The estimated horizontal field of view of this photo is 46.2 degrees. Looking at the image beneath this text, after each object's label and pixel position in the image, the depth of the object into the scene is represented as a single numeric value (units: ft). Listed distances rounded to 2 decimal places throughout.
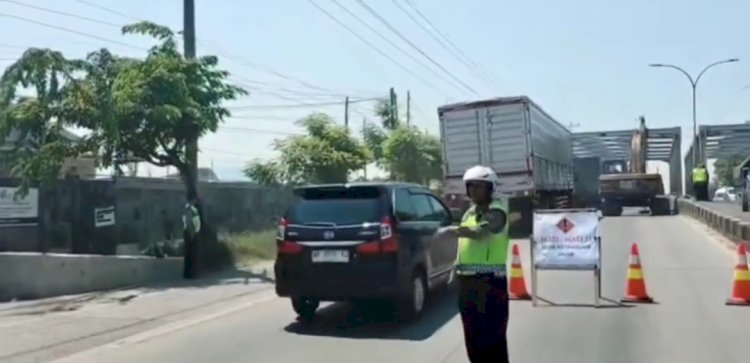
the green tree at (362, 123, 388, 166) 126.38
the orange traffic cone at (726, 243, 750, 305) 36.32
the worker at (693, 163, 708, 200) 136.26
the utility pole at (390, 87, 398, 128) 153.71
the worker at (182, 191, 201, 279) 51.42
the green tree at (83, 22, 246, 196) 52.44
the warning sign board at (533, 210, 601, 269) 37.73
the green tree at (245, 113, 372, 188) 83.56
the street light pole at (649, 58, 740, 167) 145.45
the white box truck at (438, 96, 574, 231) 79.87
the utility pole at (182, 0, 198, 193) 56.80
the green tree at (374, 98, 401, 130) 152.53
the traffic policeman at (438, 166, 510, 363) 18.60
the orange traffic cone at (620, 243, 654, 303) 37.70
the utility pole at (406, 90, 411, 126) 151.55
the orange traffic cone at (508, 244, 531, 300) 39.32
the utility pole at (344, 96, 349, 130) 173.92
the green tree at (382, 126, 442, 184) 125.08
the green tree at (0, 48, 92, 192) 50.11
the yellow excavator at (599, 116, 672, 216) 123.24
